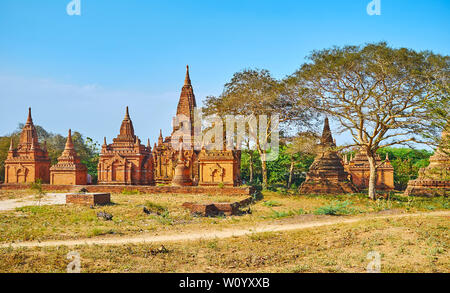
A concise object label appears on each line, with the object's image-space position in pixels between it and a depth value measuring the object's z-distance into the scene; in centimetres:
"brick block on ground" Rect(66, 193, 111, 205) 1776
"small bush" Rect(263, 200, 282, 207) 1883
